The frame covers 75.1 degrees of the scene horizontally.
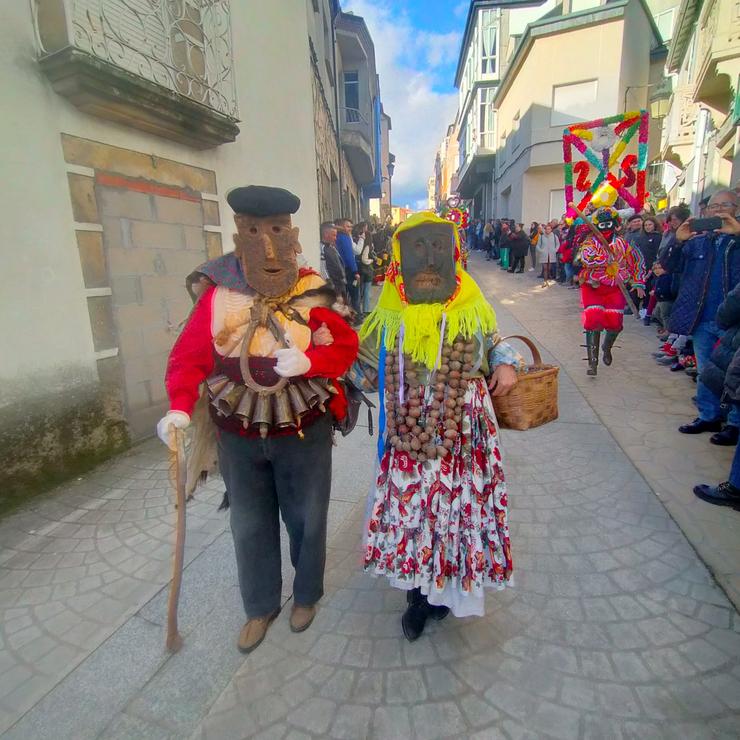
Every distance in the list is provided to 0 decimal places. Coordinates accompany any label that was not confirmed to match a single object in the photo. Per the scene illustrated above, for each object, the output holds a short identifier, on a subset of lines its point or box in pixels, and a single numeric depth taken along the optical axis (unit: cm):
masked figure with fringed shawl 198
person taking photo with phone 392
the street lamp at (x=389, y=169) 4512
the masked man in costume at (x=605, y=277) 556
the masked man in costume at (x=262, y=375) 191
